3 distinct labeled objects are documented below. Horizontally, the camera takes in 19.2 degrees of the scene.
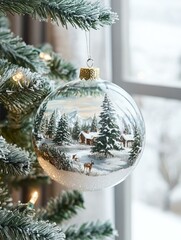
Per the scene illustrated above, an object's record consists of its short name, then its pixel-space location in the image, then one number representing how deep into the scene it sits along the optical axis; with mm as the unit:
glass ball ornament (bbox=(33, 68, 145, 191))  916
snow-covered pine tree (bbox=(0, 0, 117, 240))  998
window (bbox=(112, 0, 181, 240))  1547
